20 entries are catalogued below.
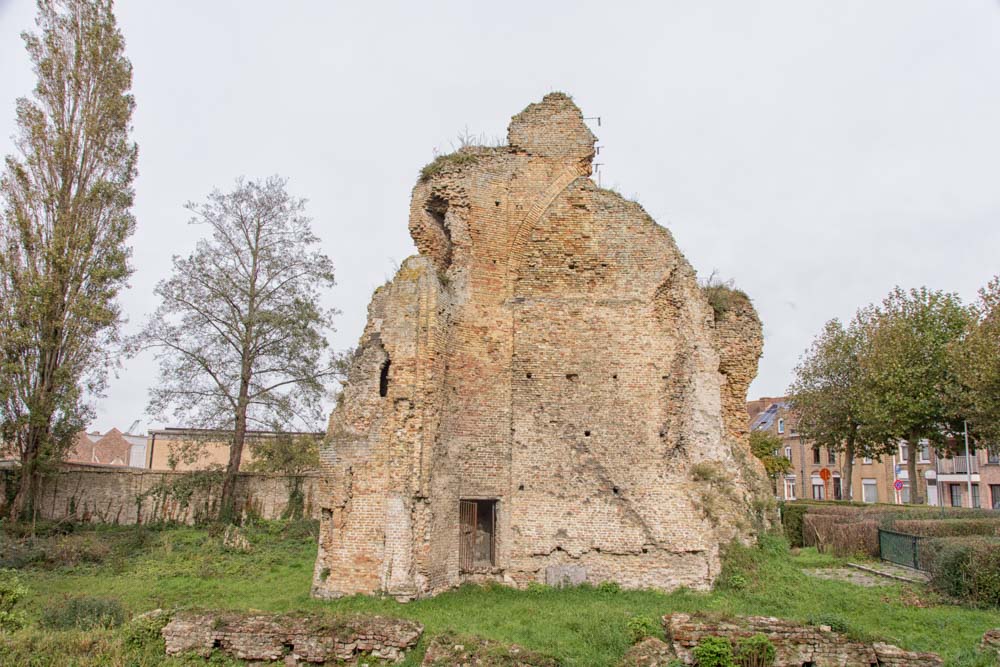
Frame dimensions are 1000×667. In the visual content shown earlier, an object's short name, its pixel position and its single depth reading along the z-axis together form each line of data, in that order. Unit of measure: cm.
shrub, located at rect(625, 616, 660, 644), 948
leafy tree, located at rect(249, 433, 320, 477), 2396
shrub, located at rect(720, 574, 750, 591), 1254
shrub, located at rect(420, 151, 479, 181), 1445
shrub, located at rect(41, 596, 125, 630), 1072
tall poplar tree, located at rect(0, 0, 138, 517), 2036
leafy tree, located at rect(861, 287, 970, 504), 2769
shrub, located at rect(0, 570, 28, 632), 1101
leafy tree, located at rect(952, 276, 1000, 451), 2141
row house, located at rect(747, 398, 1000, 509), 3894
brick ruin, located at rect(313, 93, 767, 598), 1257
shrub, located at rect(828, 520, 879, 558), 1797
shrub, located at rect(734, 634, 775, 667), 866
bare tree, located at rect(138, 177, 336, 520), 2291
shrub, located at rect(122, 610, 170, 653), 988
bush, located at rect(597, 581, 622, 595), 1271
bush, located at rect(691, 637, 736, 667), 866
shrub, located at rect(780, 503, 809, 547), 2167
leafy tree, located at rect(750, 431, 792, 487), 3988
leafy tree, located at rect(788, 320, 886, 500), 3114
